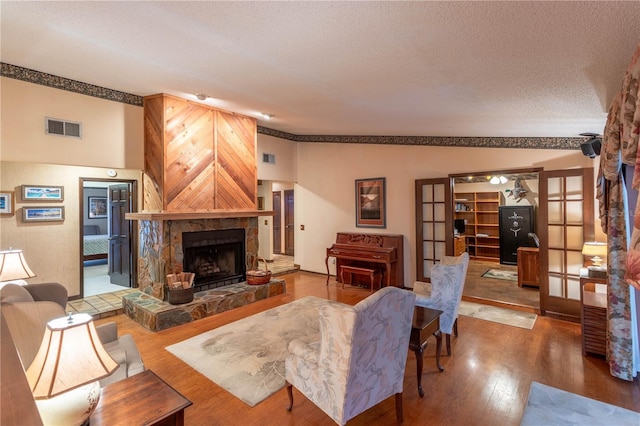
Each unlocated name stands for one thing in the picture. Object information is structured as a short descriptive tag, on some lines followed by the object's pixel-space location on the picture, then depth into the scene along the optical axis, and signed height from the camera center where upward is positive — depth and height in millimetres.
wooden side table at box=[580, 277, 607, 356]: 3082 -1176
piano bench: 5562 -1154
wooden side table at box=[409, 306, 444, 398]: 2426 -1001
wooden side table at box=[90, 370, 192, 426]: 1368 -916
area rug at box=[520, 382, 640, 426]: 2219 -1541
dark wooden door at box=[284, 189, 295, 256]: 9188 -292
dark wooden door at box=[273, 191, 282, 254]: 9500 -345
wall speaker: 3536 +736
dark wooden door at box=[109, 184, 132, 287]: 5562 -410
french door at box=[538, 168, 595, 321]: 4055 -331
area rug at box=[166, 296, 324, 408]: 2699 -1494
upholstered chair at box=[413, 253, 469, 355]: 3152 -836
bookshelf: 8859 -313
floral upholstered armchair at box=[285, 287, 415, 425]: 1827 -950
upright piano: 5543 -794
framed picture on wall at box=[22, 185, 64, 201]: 4441 +334
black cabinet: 8117 -530
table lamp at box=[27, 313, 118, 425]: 1142 -608
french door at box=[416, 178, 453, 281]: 5285 -198
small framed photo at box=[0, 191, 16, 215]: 4262 +173
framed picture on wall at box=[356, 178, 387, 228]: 5992 +170
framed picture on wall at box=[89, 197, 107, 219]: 8578 +208
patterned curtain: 2492 -355
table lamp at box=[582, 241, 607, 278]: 3426 -509
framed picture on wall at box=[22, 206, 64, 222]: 4457 +13
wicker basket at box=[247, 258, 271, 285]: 5105 -1093
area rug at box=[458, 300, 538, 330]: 4078 -1495
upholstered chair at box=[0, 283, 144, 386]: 1544 -636
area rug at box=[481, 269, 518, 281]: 6665 -1477
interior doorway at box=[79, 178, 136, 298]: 5357 -602
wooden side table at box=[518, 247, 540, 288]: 5746 -1085
